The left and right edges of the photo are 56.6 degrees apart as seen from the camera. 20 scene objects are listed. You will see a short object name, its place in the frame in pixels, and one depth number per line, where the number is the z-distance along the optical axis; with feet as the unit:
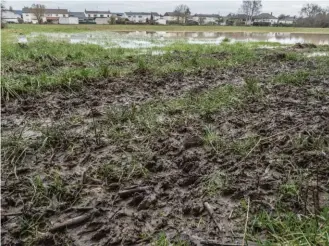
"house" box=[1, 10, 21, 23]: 261.73
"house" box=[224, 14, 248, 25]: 306.02
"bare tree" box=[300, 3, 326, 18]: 275.59
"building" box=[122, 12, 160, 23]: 389.60
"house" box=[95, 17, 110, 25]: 269.07
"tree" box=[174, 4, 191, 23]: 230.73
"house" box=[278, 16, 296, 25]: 352.61
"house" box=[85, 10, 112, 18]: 395.01
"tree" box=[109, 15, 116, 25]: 192.44
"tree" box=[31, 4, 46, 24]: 198.00
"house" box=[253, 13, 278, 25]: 341.74
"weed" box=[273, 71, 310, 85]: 23.54
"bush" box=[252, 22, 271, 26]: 238.68
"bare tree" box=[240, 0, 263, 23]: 302.45
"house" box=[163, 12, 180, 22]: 344.78
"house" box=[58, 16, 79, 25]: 296.92
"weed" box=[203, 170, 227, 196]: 9.25
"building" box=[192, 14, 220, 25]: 355.27
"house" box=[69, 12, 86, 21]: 367.37
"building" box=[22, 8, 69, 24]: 313.75
